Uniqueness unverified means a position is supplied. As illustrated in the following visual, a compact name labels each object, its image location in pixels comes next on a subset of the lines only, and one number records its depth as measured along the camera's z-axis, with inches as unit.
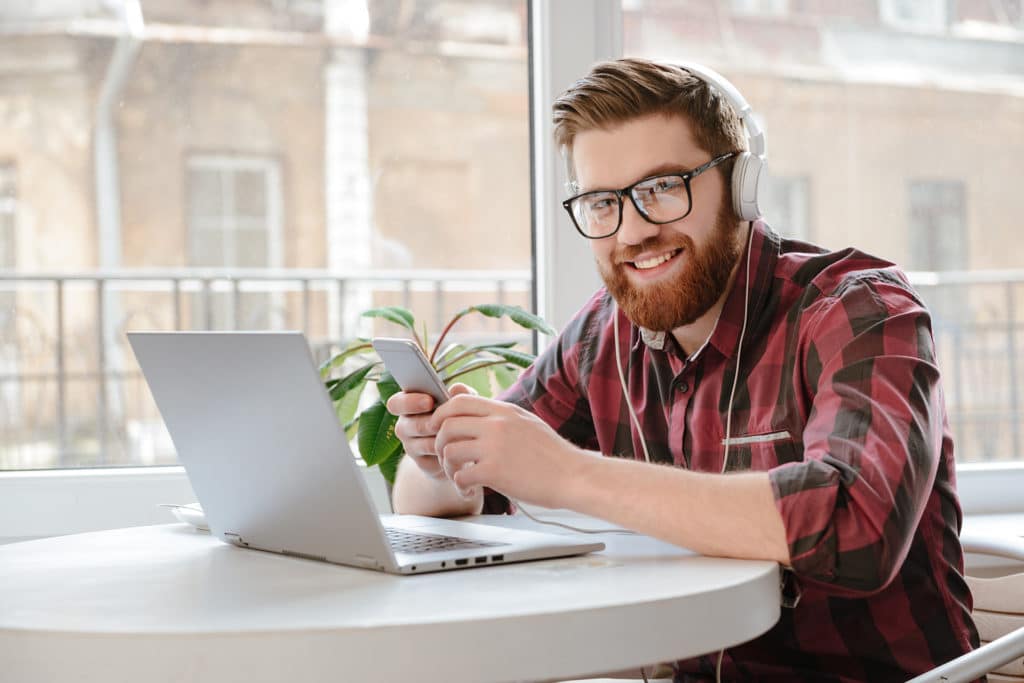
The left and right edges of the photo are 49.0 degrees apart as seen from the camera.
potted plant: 76.4
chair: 55.4
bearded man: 41.5
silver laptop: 38.4
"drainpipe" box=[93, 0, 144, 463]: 96.2
